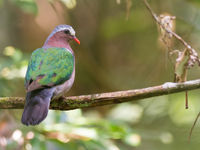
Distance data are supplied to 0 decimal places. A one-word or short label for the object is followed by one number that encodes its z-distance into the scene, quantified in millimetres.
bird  6727
